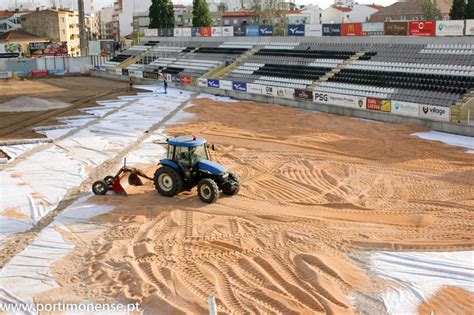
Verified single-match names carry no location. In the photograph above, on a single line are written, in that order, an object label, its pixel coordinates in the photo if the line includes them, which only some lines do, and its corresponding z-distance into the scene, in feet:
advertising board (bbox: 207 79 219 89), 139.85
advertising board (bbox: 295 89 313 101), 112.68
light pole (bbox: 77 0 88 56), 232.12
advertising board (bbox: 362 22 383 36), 125.49
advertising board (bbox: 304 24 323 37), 142.31
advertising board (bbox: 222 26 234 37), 174.19
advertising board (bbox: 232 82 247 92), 130.93
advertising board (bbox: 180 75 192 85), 150.09
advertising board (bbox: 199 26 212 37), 181.68
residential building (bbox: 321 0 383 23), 311.06
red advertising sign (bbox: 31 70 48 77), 201.77
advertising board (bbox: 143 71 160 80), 166.64
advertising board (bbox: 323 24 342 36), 136.68
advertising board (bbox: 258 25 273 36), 159.12
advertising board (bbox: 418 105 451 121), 86.43
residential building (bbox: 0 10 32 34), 325.83
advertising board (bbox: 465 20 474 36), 106.83
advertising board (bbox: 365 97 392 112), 96.27
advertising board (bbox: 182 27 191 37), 189.67
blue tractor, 51.83
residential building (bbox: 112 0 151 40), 384.68
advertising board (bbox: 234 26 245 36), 168.96
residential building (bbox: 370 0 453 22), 248.52
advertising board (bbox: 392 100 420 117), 91.64
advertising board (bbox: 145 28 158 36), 209.19
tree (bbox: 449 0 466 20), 144.05
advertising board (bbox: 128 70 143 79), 173.82
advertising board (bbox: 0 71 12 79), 196.60
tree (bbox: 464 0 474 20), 138.10
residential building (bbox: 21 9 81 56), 305.32
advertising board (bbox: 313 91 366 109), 102.06
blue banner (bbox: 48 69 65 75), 206.25
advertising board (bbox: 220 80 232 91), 135.39
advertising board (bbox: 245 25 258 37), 163.02
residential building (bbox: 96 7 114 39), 479.41
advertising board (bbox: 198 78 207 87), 144.51
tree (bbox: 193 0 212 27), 213.46
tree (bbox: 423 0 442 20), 188.65
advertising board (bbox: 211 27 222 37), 178.50
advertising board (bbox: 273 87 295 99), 117.50
